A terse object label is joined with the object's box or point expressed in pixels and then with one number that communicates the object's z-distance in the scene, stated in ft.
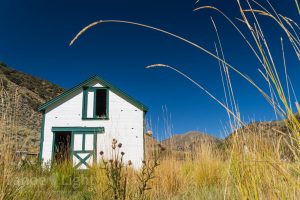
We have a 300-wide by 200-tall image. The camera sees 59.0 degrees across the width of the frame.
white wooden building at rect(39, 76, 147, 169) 38.11
